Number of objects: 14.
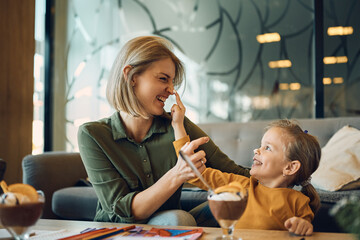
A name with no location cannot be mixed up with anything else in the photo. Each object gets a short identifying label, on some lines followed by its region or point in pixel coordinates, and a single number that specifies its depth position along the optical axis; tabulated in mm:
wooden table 977
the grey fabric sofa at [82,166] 2562
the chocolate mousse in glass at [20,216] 846
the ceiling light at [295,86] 3494
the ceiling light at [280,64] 3547
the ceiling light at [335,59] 3365
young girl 1347
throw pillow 2275
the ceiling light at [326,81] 3391
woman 1476
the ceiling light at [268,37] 3616
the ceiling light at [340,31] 3359
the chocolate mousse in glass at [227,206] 873
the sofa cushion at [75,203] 2541
